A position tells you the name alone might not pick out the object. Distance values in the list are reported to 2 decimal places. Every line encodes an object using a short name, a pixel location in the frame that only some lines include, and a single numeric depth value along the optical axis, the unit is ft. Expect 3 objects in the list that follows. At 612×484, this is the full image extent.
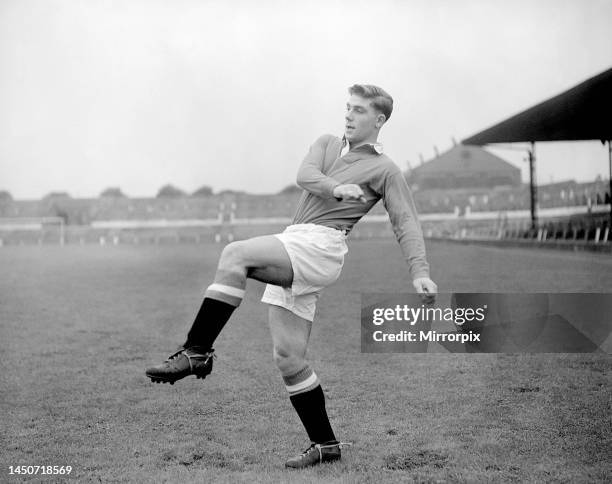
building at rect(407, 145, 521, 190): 122.31
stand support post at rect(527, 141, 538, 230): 62.76
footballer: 9.52
